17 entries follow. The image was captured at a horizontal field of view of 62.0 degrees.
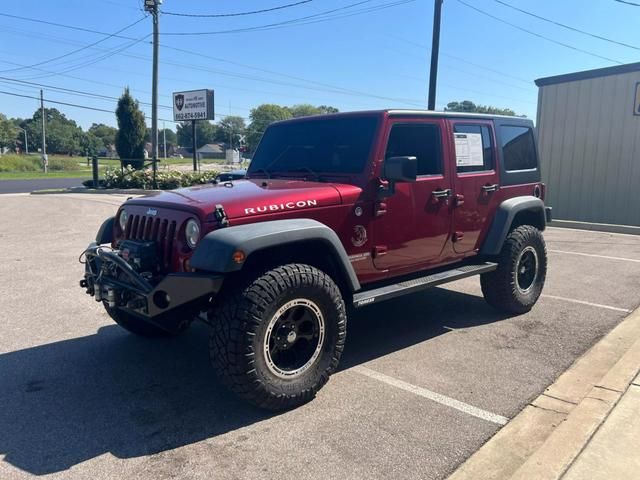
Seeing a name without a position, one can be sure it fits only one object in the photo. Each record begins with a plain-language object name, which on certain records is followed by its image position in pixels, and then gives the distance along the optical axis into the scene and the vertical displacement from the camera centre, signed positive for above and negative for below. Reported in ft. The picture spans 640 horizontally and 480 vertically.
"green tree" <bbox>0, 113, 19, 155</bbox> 264.72 +14.05
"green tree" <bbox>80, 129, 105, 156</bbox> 326.40 +12.93
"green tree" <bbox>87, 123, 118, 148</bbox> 386.32 +24.93
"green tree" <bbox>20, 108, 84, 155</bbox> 320.70 +15.69
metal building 43.70 +2.84
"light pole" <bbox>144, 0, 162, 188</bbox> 75.72 +12.48
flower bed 62.13 -1.62
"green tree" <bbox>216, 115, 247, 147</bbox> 412.57 +31.72
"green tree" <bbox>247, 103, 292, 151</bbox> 354.95 +37.41
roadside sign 76.84 +8.94
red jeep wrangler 10.68 -1.72
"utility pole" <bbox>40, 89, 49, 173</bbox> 157.17 +6.40
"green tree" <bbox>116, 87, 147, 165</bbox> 80.07 +5.26
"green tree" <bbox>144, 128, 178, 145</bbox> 476.21 +26.41
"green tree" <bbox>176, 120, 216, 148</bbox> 407.99 +24.98
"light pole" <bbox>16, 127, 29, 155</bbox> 281.33 +9.62
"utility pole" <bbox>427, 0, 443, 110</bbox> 53.31 +12.28
